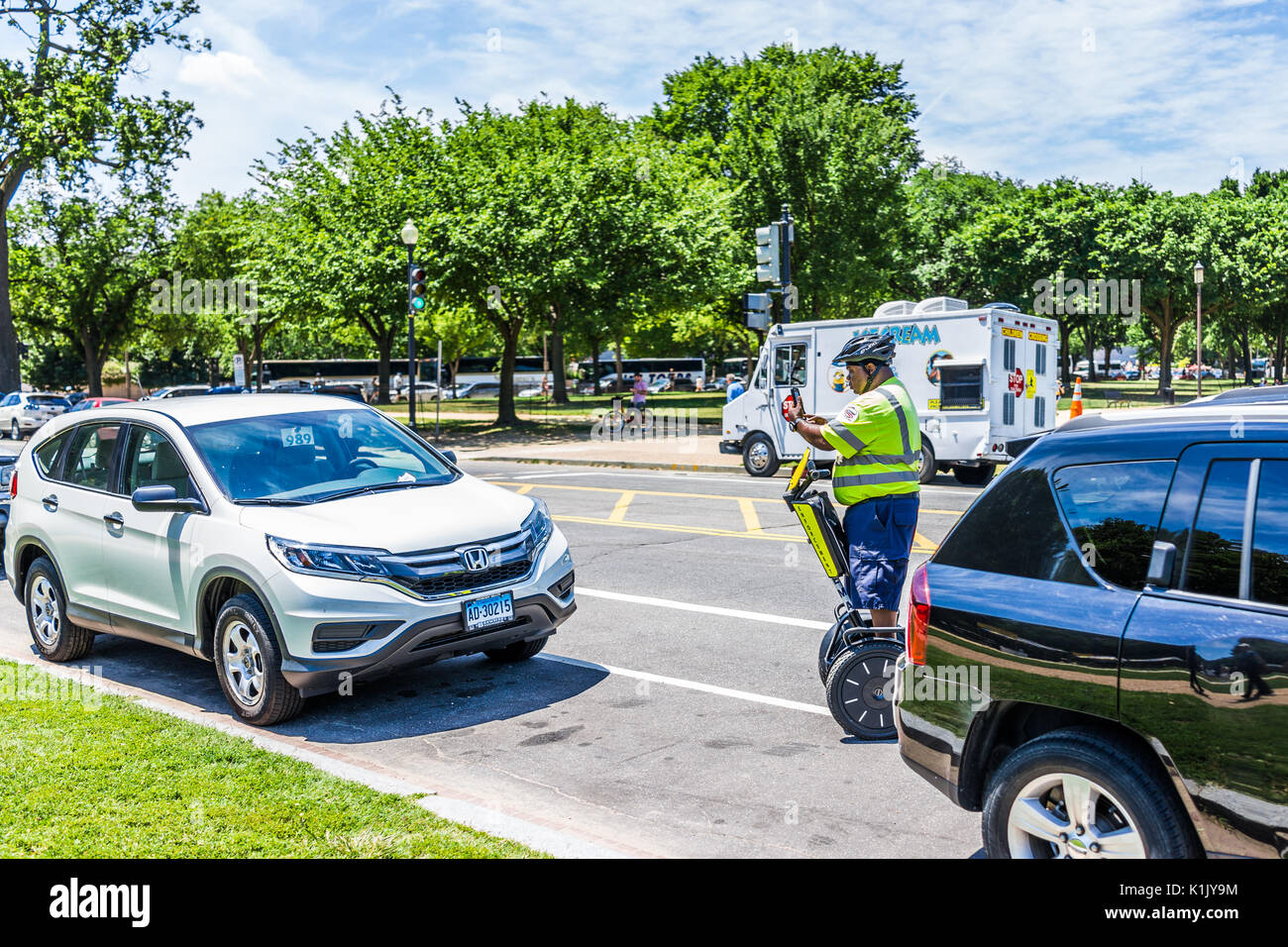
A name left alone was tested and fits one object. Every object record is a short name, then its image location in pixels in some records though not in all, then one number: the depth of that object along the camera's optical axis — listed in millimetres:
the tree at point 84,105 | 32875
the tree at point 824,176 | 35781
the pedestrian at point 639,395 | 35938
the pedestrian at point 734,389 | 21391
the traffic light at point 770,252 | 19047
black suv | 3090
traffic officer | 5785
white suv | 5977
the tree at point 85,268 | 48656
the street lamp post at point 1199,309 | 38469
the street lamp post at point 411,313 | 27075
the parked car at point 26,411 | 37688
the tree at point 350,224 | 33906
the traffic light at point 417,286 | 25266
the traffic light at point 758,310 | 19625
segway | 5648
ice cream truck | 18109
